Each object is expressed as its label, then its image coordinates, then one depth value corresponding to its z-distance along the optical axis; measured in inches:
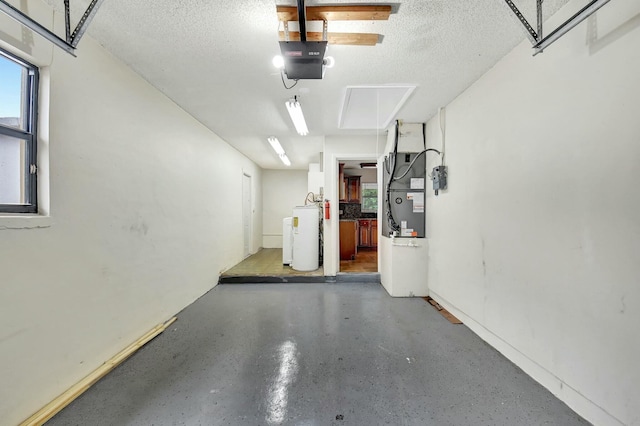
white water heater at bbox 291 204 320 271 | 171.8
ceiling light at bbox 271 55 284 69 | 76.9
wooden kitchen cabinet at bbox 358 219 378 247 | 257.8
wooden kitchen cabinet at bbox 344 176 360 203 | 258.7
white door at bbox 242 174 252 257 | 210.8
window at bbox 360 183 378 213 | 271.3
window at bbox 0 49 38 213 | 51.6
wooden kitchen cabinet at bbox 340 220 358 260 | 204.1
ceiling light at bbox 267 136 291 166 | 161.2
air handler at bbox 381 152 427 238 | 136.8
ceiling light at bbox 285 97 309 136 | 102.8
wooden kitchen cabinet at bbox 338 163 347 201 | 212.7
